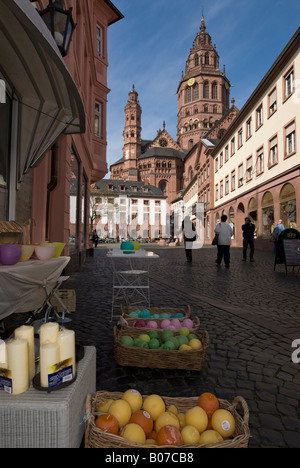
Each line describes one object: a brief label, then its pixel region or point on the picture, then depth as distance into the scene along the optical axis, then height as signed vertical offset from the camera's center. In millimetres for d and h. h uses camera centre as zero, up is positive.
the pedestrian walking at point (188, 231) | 12422 +197
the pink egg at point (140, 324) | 3471 -1056
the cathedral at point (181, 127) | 83125 +32559
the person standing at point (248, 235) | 13922 +25
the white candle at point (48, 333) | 1658 -559
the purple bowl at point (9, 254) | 2564 -160
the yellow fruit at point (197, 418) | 1712 -1090
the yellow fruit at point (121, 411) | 1708 -1042
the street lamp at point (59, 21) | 4410 +3324
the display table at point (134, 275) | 4285 -1262
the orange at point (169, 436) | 1511 -1057
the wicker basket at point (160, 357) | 2762 -1179
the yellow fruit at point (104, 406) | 1804 -1069
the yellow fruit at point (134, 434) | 1551 -1066
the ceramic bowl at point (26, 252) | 2912 -164
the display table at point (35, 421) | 1441 -922
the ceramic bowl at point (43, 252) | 3027 -169
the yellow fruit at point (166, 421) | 1685 -1077
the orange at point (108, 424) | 1586 -1037
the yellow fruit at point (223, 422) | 1688 -1098
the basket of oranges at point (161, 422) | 1507 -1074
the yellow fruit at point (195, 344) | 2929 -1095
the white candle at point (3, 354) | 1599 -649
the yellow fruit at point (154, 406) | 1805 -1068
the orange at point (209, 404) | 1820 -1067
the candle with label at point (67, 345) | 1642 -624
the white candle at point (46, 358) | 1558 -670
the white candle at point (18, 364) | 1541 -692
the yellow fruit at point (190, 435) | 1581 -1096
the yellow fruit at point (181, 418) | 1801 -1161
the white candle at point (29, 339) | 1686 -604
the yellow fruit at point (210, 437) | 1580 -1103
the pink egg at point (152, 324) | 3443 -1054
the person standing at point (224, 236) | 11844 -18
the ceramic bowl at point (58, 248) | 3470 -149
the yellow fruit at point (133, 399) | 1836 -1043
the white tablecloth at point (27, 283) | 2475 -447
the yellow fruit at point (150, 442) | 1593 -1130
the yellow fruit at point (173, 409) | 1863 -1116
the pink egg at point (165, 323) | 3466 -1047
